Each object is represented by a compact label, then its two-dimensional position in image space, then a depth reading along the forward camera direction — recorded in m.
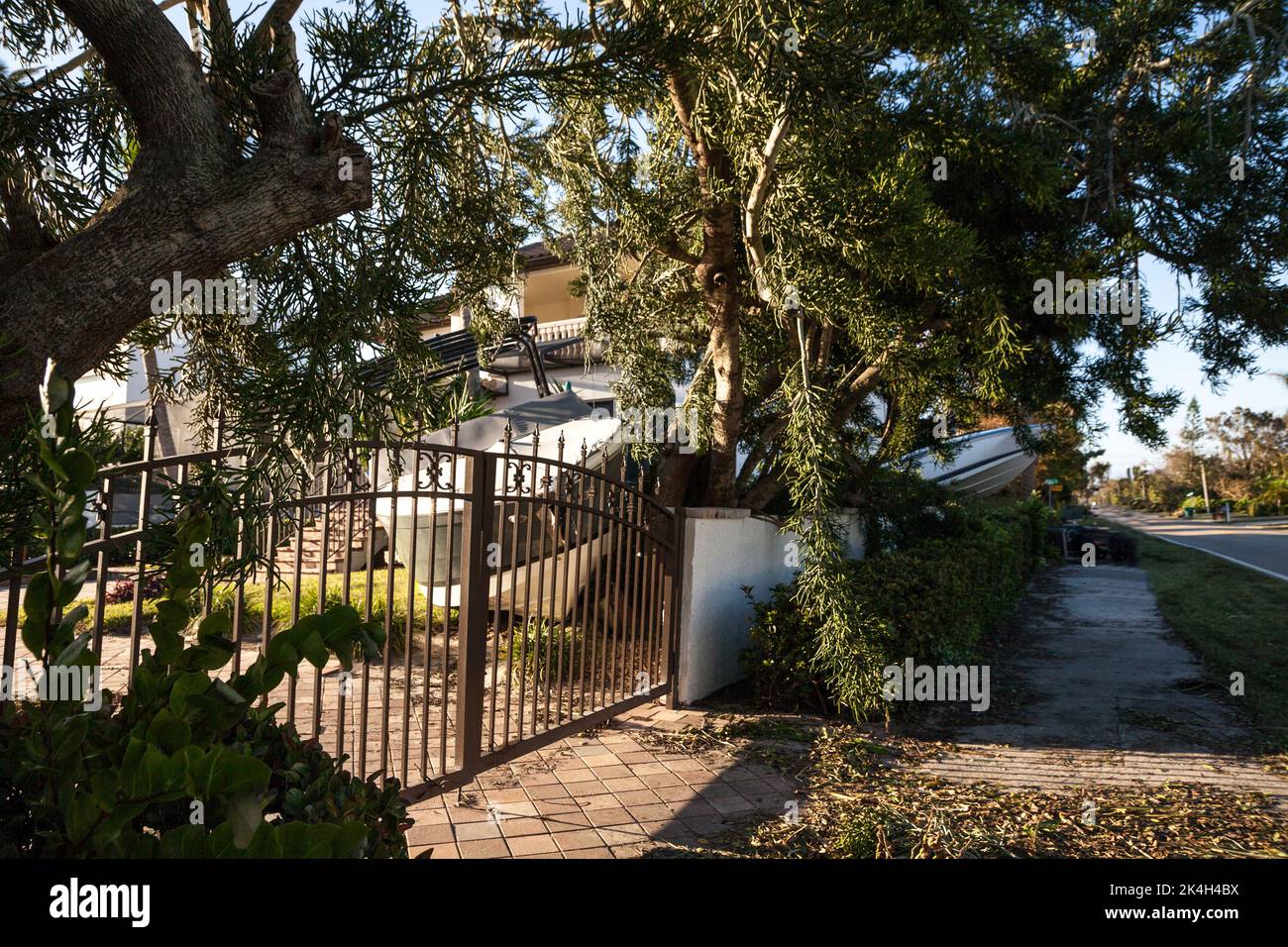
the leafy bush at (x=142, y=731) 1.12
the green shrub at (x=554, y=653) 5.50
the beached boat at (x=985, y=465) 17.45
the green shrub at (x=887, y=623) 7.20
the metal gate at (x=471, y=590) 3.41
